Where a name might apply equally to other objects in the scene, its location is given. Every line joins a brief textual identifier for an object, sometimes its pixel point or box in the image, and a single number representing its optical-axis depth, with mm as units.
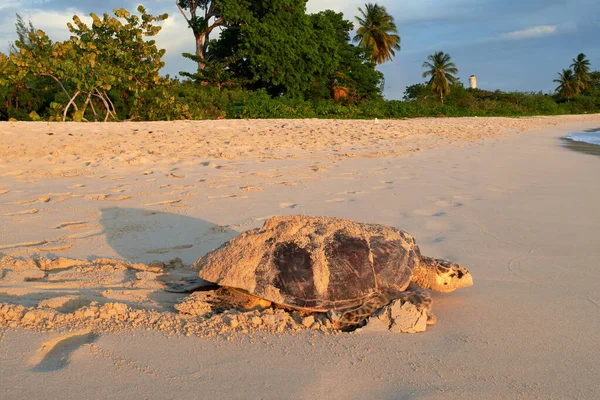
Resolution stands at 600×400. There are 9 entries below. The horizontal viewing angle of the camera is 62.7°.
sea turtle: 2518
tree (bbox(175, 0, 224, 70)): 23641
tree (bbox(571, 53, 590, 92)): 56062
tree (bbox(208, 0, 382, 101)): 21781
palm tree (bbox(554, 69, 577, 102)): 54062
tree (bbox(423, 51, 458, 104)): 40625
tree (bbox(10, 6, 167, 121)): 12562
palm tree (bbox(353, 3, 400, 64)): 36125
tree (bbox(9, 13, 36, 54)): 19375
